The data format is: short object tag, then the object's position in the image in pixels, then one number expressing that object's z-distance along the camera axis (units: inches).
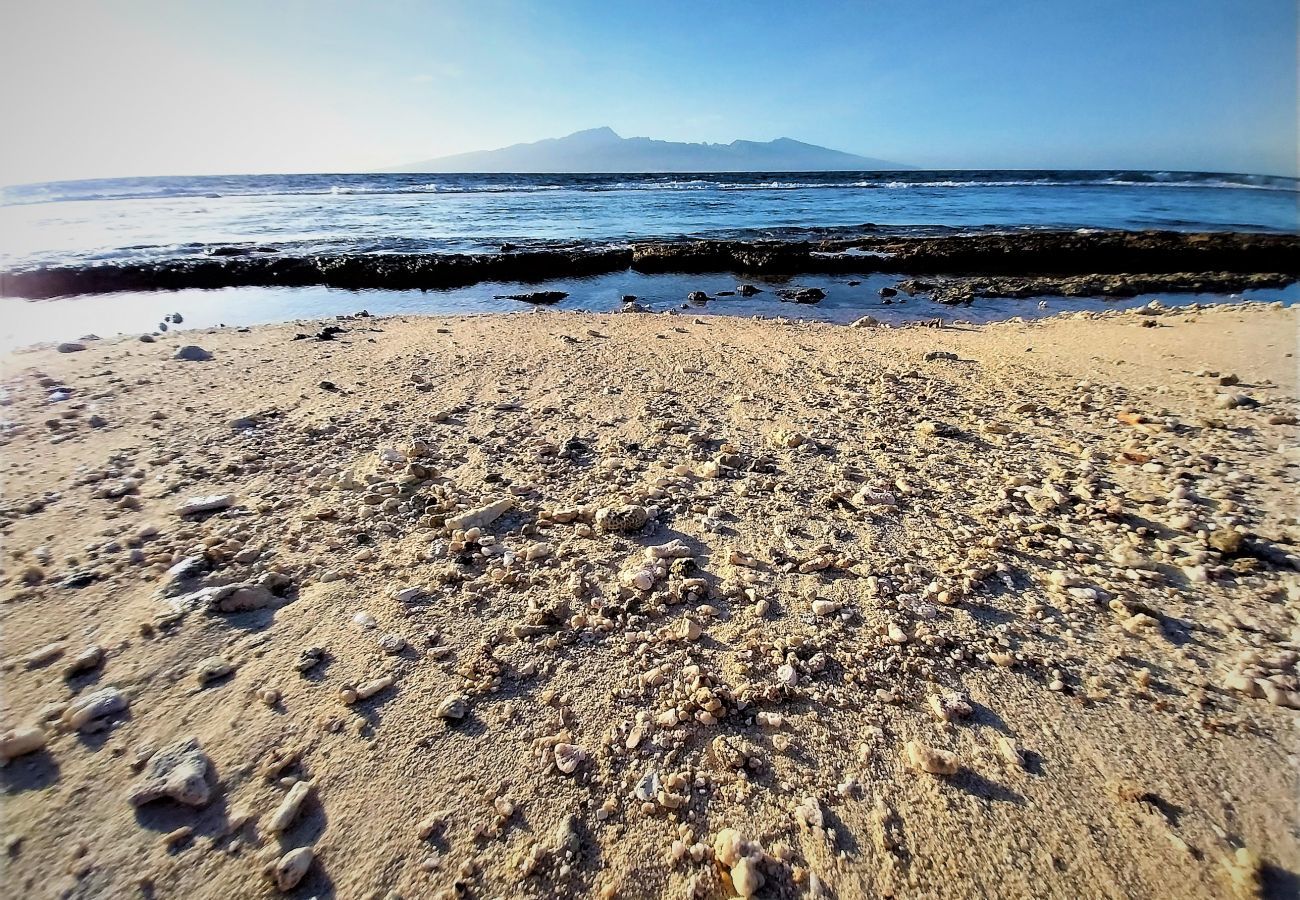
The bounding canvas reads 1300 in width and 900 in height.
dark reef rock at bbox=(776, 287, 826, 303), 486.0
